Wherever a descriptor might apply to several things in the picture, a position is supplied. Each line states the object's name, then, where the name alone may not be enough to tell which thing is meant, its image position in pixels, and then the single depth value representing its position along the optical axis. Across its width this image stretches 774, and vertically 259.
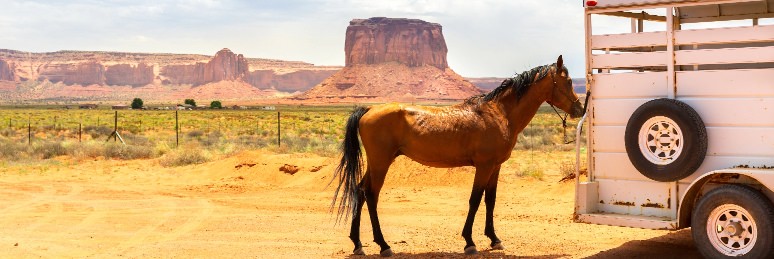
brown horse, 8.84
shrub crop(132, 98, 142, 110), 109.06
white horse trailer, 6.80
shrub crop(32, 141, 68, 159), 26.33
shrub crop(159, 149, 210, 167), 23.25
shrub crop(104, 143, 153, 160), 25.69
